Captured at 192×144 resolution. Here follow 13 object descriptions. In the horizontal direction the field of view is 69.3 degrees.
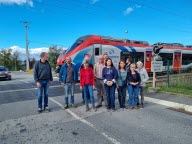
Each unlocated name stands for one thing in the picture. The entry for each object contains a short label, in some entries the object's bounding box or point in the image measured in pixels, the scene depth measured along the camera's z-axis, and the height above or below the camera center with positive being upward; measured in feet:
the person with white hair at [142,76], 16.42 -1.15
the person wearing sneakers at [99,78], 16.41 -1.40
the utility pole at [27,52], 111.22 +11.47
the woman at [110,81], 15.30 -1.62
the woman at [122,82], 15.90 -1.82
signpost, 24.24 +0.05
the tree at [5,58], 160.05 +9.68
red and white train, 34.26 +4.40
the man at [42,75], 14.93 -0.95
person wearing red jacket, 15.44 -1.53
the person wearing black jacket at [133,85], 15.88 -2.17
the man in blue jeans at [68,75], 15.95 -1.02
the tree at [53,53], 103.81 +9.95
